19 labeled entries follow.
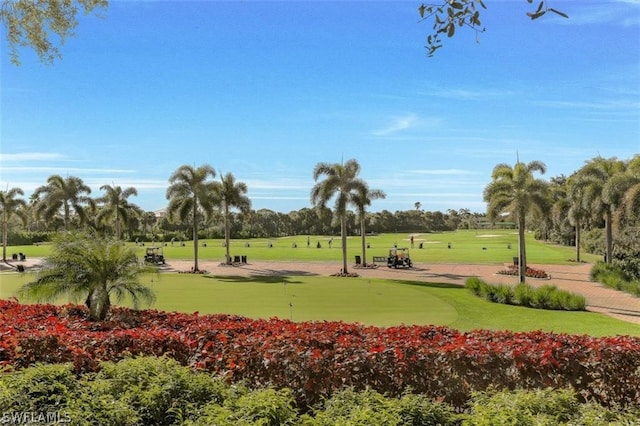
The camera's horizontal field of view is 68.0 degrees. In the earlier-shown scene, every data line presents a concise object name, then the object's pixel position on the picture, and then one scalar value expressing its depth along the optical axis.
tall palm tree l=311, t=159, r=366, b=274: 36.78
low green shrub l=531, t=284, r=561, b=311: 18.88
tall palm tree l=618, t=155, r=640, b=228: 25.44
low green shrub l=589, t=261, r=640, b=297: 23.32
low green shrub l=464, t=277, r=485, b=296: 22.04
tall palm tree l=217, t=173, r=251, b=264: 43.56
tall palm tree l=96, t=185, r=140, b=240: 52.12
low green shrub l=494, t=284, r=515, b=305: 20.19
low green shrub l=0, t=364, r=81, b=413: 4.41
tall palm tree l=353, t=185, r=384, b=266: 37.16
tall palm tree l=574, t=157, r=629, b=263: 29.81
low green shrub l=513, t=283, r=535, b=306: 19.52
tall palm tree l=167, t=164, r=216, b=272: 39.12
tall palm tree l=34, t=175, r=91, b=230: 47.16
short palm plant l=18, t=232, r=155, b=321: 11.92
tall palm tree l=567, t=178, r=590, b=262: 36.03
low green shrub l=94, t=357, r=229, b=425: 4.61
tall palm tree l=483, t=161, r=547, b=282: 28.53
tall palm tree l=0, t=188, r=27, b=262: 48.59
